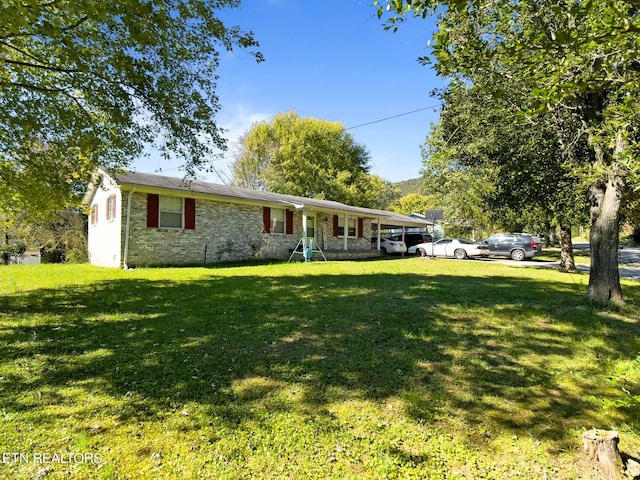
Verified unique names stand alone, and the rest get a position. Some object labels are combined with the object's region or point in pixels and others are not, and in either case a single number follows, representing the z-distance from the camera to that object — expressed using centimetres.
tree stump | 214
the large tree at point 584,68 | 262
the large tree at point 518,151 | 727
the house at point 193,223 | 1240
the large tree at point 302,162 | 3306
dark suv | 1994
